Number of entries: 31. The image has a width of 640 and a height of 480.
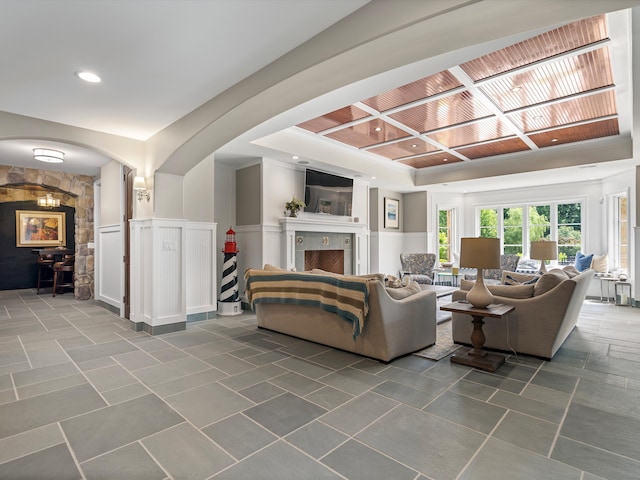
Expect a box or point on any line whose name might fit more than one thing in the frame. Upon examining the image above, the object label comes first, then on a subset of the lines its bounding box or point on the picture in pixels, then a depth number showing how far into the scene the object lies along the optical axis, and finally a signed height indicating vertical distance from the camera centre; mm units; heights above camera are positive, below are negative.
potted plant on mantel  6180 +604
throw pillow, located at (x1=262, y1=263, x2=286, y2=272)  4486 -373
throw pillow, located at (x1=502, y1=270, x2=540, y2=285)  4463 -516
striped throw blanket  3305 -568
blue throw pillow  7289 -471
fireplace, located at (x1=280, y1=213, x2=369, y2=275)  6141 -65
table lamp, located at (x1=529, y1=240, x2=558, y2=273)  5305 -156
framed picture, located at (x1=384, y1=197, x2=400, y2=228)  8914 +725
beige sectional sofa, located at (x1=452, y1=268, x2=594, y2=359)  3334 -780
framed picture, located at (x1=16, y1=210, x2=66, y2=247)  8680 +296
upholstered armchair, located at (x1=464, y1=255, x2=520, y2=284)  7239 -575
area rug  3539 -1180
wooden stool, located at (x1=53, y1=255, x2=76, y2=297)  7605 -690
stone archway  6953 +398
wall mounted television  6539 +936
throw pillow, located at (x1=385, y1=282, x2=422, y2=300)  3515 -540
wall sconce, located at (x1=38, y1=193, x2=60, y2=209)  7723 +874
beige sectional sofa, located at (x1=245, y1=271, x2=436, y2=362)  3293 -889
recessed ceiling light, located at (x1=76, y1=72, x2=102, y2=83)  2900 +1399
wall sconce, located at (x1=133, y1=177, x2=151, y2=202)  4547 +702
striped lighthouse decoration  5668 -709
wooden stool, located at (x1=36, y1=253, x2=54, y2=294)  8047 -746
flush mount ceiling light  5219 +1313
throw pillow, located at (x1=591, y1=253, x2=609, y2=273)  7140 -490
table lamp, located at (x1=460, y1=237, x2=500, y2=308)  3191 -175
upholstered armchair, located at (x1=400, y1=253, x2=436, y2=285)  8141 -577
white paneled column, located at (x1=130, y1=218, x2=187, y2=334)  4453 -459
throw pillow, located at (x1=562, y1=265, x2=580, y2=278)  4348 -417
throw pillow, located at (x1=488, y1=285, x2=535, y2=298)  3547 -531
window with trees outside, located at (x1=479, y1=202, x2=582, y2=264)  8227 +369
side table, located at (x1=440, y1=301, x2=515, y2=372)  3162 -977
